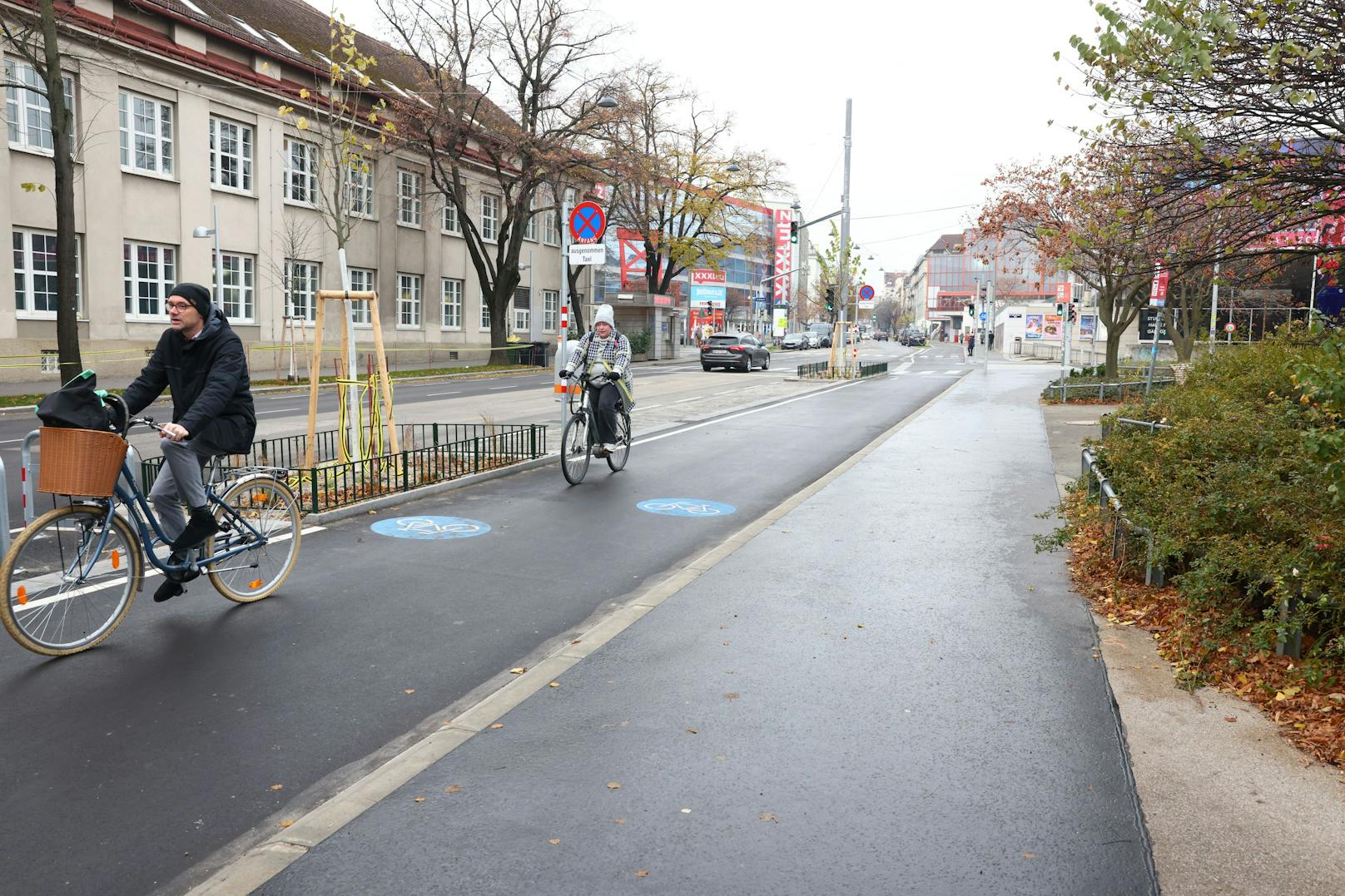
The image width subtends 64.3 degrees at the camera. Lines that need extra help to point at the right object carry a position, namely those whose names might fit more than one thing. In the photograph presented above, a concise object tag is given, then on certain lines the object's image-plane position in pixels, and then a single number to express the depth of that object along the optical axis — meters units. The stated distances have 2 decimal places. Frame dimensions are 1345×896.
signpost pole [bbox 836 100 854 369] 36.72
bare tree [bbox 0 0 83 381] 19.17
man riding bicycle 5.73
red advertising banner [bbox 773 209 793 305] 101.74
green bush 4.80
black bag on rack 5.05
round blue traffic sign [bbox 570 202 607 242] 13.80
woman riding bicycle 11.57
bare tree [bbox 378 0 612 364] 34.88
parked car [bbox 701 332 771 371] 41.47
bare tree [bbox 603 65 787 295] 48.06
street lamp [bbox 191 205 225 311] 25.36
